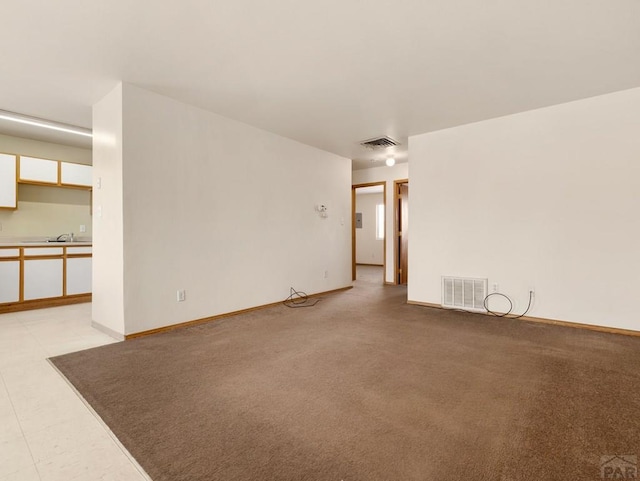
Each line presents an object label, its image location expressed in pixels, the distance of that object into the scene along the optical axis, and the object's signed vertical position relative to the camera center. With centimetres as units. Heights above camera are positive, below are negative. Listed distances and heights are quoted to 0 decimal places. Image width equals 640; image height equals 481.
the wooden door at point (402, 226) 689 +31
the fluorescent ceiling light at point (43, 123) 394 +152
